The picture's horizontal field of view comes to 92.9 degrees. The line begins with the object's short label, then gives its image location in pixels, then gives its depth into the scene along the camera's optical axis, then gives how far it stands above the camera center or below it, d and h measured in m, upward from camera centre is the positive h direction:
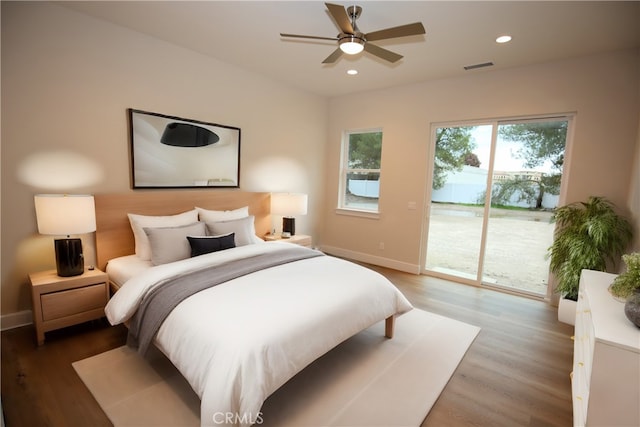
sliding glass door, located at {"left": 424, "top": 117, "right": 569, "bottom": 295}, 3.71 -0.18
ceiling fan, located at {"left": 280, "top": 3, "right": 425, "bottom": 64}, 2.02 +1.07
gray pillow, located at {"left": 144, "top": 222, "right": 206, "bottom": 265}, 2.78 -0.65
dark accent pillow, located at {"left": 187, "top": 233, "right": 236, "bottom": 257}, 2.91 -0.66
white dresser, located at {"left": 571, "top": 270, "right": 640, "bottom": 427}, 1.33 -0.81
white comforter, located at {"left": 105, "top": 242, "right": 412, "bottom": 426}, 1.53 -0.90
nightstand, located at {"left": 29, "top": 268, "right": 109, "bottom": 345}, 2.39 -1.05
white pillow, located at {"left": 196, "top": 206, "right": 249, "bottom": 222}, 3.49 -0.46
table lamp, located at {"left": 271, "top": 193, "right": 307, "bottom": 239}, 4.35 -0.37
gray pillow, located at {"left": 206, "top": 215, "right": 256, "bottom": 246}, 3.26 -0.57
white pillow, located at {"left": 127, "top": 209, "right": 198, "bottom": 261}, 2.96 -0.51
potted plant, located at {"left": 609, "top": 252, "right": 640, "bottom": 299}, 1.62 -0.48
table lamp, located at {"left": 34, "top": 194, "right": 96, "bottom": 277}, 2.40 -0.42
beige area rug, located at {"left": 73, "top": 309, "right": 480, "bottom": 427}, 1.80 -1.39
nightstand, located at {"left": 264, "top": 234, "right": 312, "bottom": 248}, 4.29 -0.85
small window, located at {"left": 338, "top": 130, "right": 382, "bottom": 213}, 5.06 +0.18
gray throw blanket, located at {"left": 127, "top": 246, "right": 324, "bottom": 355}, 1.98 -0.81
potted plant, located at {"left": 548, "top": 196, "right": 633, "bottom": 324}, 2.92 -0.51
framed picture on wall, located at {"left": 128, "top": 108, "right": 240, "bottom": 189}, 3.19 +0.26
